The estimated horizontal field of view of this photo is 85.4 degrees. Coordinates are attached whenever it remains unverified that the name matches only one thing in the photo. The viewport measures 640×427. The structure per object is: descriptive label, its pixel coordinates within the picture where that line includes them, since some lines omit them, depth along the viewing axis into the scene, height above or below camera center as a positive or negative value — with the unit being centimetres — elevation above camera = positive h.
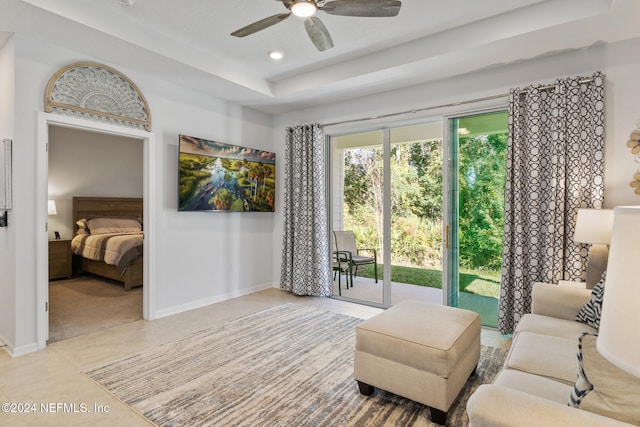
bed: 504 -41
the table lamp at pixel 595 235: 259 -16
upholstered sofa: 107 -67
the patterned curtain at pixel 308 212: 474 +1
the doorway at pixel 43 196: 298 +14
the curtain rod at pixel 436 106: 312 +117
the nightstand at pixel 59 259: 566 -78
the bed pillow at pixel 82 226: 608 -25
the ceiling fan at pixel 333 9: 211 +128
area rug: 208 -121
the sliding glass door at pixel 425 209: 363 +5
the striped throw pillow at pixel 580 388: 115 -59
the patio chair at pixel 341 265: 477 -73
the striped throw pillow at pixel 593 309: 217 -62
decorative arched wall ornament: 308 +111
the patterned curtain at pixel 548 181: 296 +30
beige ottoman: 199 -87
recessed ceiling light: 352 +163
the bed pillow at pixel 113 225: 607 -25
